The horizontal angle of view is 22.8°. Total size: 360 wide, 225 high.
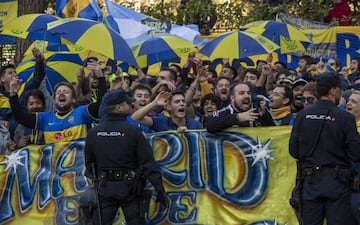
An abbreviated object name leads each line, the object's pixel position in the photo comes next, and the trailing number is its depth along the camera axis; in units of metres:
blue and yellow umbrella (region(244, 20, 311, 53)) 14.36
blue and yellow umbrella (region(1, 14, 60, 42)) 12.06
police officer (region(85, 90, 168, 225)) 8.68
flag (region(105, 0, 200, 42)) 14.73
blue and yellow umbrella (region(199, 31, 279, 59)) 13.18
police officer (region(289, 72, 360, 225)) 8.00
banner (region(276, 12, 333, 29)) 17.16
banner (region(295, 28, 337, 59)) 16.41
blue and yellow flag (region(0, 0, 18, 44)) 13.73
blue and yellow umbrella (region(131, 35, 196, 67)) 13.68
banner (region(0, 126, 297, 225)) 9.34
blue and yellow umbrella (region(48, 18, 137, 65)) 10.71
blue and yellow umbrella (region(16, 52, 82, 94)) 13.38
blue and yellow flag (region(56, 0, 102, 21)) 14.24
